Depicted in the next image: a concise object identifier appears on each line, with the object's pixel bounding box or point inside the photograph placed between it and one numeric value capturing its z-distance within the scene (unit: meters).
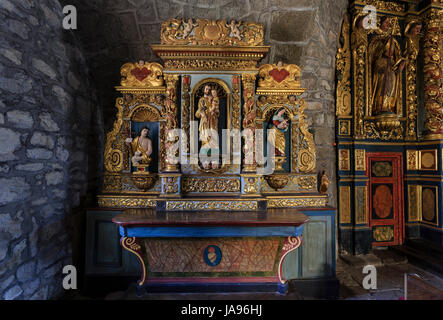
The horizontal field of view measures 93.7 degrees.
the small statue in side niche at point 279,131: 3.23
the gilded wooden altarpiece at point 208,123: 2.95
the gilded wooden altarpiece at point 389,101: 4.13
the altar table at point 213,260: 2.64
